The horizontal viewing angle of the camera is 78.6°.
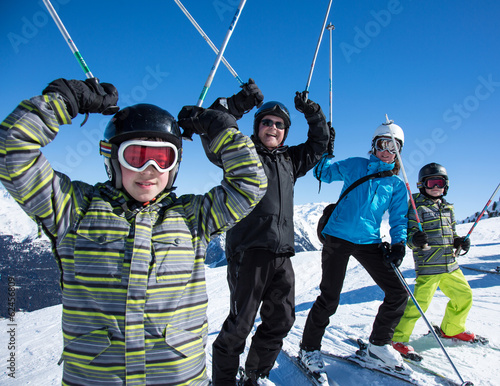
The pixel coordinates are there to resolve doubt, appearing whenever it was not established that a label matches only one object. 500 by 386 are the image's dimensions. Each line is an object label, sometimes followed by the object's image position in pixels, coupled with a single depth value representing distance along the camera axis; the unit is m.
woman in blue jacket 3.48
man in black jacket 2.76
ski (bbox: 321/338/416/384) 3.30
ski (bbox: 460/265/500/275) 8.24
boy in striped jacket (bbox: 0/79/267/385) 1.49
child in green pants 4.15
